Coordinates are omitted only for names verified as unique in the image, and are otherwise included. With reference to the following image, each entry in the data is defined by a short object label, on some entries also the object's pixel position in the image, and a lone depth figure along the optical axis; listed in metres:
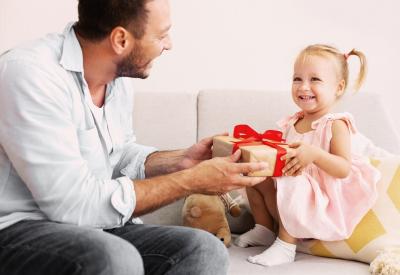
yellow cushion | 1.66
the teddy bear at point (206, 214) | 1.84
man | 1.21
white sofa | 2.01
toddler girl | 1.67
